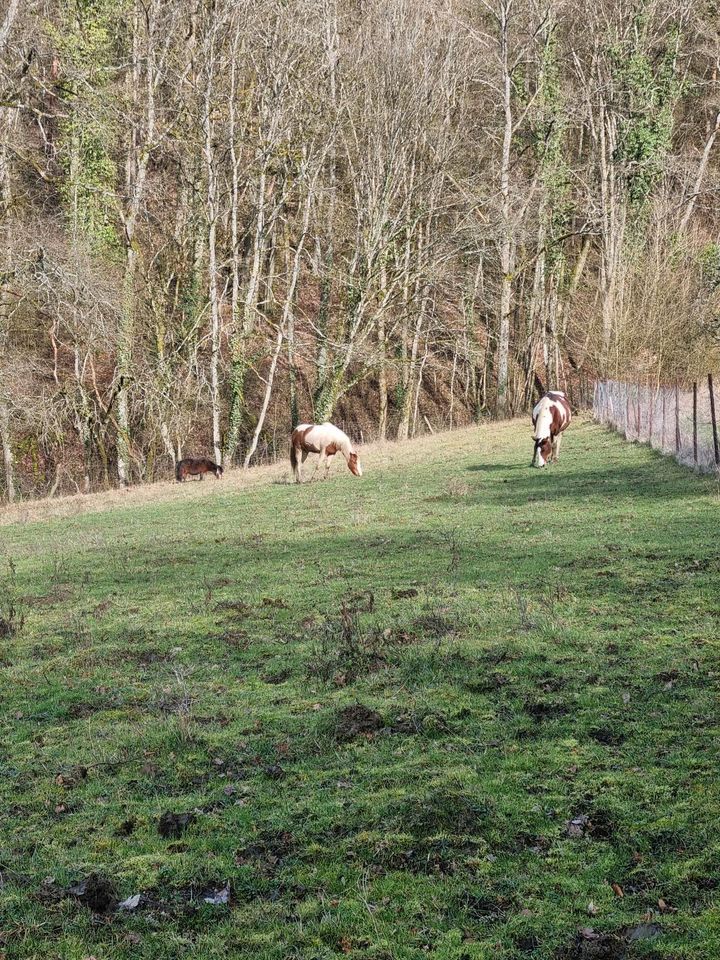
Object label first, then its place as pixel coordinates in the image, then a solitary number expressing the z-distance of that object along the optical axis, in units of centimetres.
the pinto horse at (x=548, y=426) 2252
